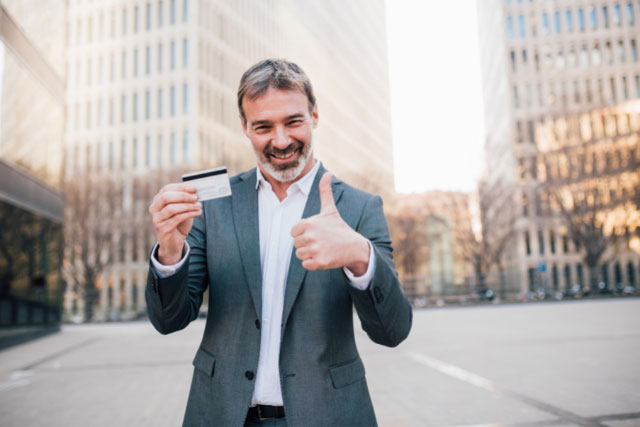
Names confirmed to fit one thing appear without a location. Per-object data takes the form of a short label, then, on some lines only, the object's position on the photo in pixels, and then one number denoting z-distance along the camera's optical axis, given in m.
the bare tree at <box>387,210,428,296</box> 43.06
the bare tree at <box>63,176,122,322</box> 30.81
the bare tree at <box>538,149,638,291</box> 35.62
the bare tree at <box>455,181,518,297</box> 36.25
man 1.65
